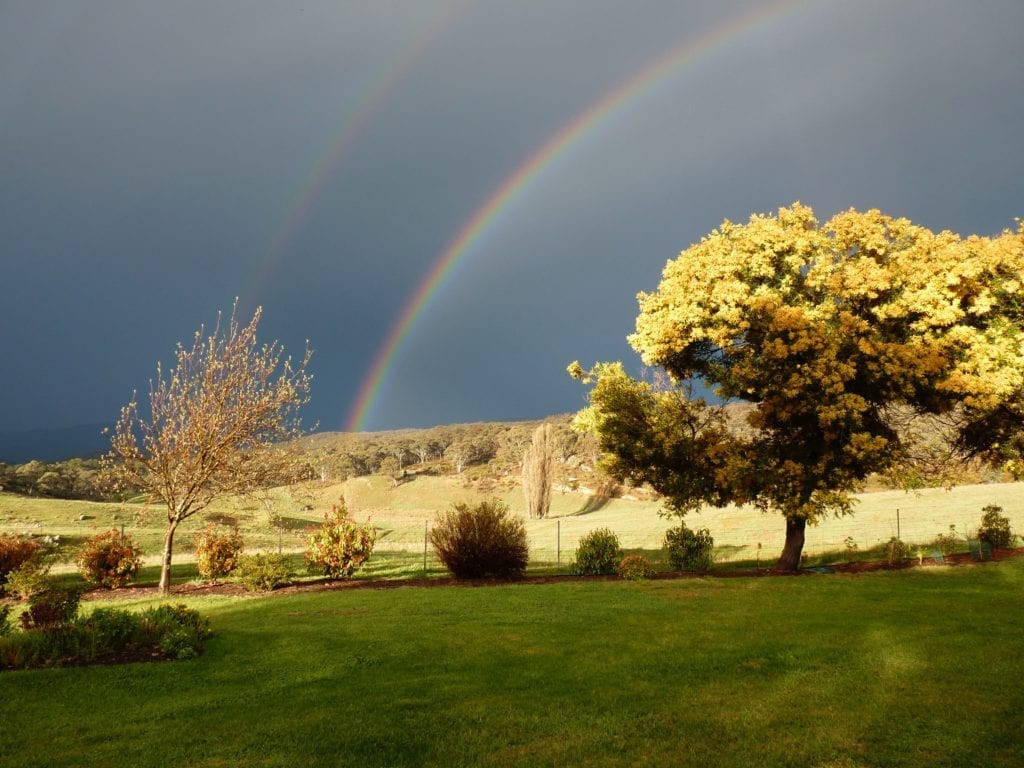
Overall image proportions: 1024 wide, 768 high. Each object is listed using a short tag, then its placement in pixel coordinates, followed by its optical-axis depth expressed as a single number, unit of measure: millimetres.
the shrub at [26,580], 16356
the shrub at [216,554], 20953
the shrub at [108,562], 20031
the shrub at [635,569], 18828
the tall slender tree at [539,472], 63000
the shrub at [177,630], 9891
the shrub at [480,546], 19938
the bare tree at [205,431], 19500
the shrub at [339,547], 20516
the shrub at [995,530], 21094
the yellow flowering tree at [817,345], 18016
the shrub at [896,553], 19750
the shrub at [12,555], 18948
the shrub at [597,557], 20703
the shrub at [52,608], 10477
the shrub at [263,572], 18484
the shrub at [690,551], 22078
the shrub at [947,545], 21422
